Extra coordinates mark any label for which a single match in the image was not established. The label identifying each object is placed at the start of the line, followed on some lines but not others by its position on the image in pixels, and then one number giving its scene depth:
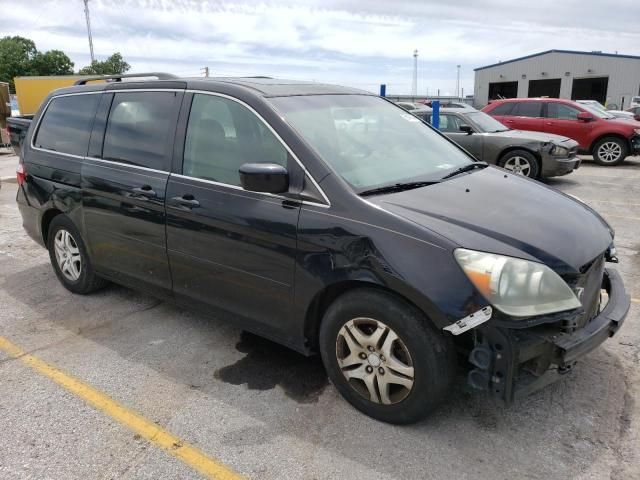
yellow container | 23.65
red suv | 12.65
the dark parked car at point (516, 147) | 9.66
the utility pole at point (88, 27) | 50.19
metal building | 39.38
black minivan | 2.43
